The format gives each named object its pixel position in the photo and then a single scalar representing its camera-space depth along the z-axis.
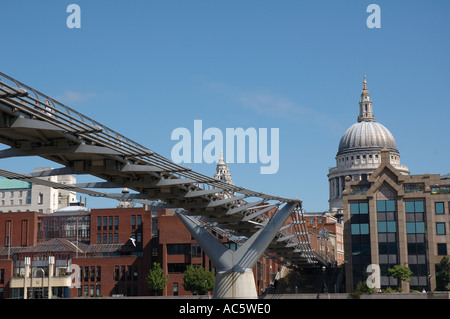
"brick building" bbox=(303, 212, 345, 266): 127.03
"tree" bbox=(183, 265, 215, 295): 103.00
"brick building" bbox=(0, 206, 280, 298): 110.69
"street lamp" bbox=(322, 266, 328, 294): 97.03
